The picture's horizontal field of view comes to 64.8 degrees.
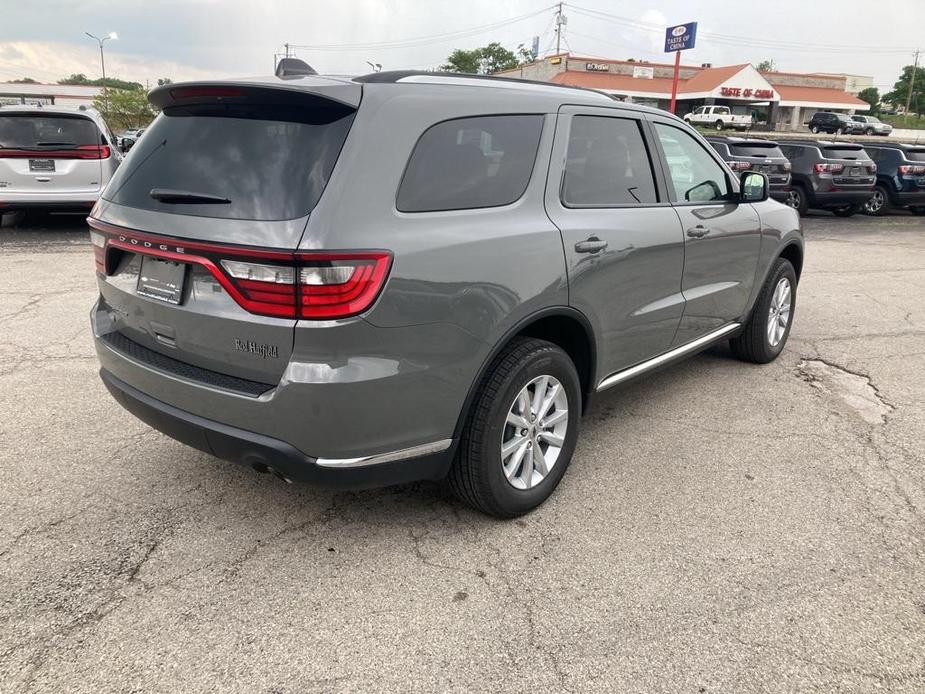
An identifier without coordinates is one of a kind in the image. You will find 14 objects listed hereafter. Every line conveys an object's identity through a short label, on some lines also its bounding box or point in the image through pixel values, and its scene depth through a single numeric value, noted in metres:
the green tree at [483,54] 95.95
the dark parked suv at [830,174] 14.89
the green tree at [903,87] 95.62
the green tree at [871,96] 95.38
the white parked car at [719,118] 50.97
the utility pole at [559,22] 79.31
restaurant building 57.31
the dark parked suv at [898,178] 15.91
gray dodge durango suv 2.43
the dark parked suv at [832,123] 46.25
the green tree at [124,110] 56.06
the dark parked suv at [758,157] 14.22
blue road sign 29.38
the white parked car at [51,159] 9.25
